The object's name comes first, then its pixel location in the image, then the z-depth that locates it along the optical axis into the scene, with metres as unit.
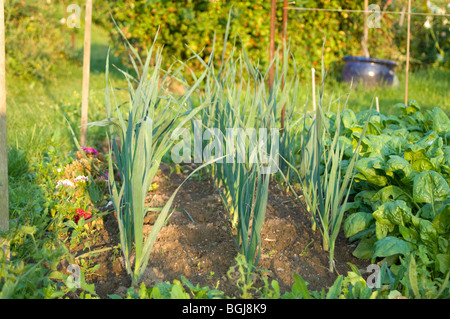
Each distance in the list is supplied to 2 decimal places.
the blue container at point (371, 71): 5.45
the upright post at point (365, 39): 5.71
